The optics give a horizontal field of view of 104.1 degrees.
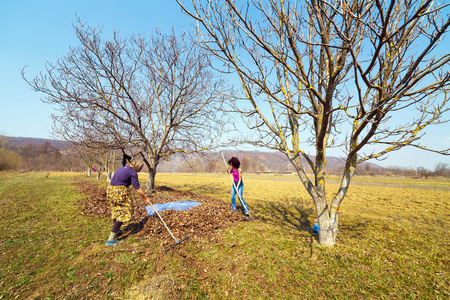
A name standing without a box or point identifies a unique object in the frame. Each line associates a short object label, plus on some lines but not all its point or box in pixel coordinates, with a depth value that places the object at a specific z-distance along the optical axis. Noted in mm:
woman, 4637
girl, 7504
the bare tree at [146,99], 8422
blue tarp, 7523
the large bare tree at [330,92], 2830
